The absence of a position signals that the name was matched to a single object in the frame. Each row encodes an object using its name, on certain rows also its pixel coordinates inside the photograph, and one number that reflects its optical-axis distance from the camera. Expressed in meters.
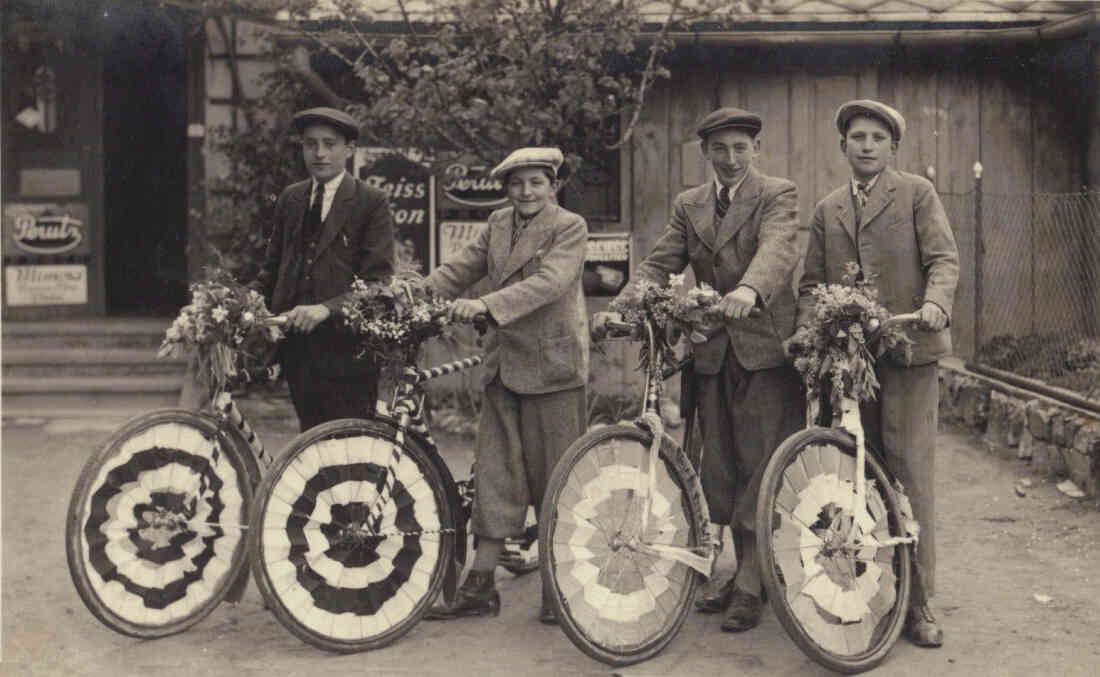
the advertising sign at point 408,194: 9.98
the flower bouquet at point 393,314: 4.75
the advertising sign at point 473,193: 9.95
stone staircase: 10.00
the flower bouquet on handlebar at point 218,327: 4.74
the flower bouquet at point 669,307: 4.58
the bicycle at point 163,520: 4.68
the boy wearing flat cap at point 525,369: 5.03
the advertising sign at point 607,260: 9.38
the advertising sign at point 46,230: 11.13
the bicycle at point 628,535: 4.45
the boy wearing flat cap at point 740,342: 4.95
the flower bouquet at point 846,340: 4.56
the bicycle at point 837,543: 4.40
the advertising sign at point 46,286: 11.12
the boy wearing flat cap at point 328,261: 5.16
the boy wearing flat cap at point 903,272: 4.83
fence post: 8.64
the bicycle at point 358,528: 4.59
